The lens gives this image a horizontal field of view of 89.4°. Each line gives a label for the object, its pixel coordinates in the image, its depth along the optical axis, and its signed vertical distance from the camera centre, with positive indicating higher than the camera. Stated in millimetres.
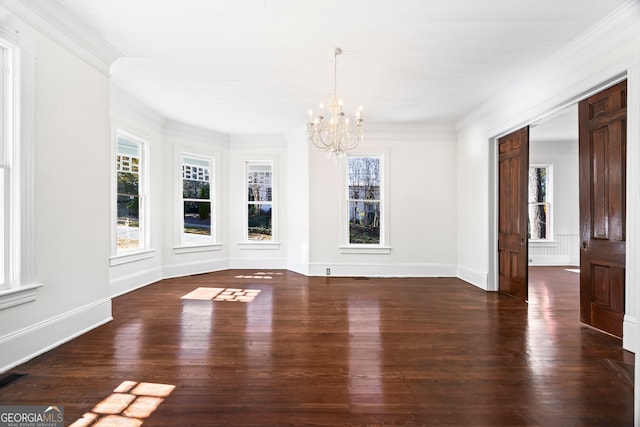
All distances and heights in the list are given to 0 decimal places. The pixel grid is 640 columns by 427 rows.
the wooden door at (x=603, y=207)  3002 +65
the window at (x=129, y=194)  4973 +319
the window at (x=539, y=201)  7645 +299
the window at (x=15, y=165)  2422 +378
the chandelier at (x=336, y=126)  3535 +1027
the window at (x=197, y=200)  6387 +286
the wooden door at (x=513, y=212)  4406 +22
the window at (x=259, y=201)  7035 +286
